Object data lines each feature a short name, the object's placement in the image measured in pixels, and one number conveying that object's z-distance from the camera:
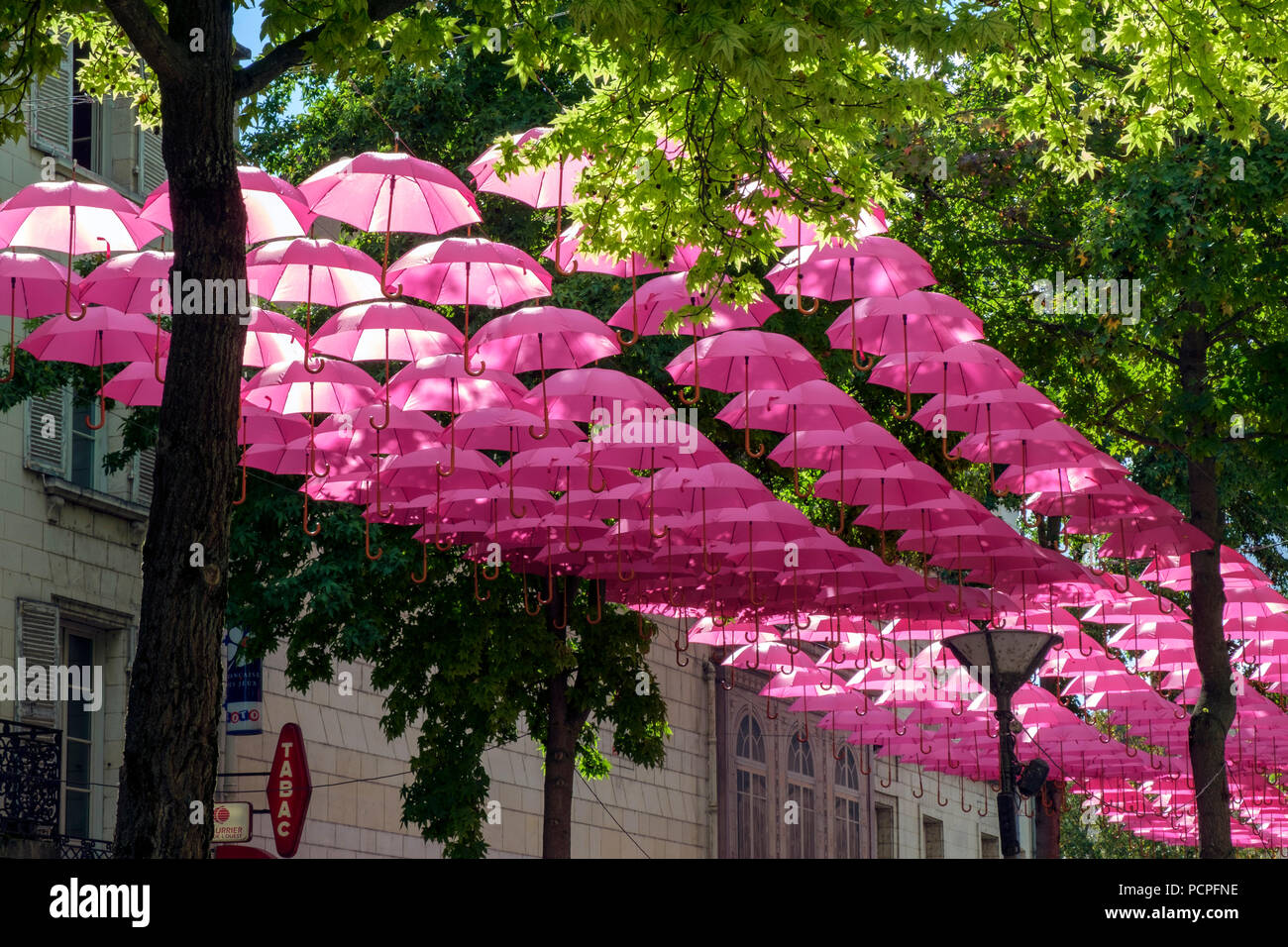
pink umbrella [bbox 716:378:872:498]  15.30
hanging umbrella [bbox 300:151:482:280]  14.34
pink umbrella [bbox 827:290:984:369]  15.10
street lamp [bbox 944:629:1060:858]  17.64
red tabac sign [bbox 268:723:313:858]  21.52
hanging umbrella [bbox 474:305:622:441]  14.68
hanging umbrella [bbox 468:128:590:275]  14.72
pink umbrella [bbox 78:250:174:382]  13.70
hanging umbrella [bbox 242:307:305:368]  14.80
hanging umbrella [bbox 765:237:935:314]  15.27
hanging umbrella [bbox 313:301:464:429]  14.15
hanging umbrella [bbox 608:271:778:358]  14.98
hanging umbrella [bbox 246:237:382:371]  13.86
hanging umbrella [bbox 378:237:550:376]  14.46
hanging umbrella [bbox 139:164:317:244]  13.46
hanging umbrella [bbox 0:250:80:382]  13.50
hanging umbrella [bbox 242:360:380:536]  14.48
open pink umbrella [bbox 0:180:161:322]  13.34
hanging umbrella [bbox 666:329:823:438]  15.04
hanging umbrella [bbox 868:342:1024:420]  16.05
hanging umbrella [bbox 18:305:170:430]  14.08
